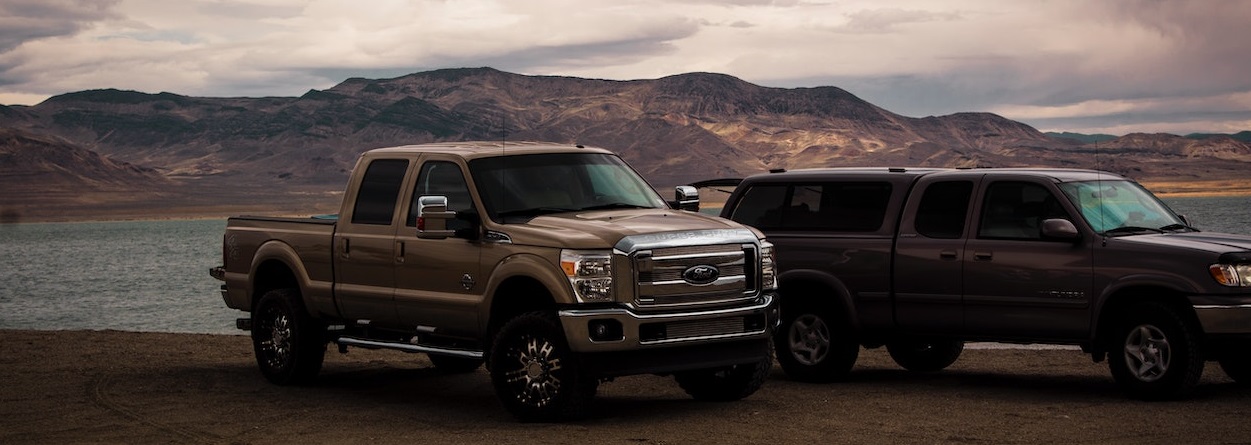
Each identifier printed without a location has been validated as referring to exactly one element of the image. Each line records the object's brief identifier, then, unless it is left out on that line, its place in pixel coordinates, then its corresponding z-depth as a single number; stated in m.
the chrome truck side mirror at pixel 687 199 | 12.84
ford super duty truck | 11.30
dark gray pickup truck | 12.42
